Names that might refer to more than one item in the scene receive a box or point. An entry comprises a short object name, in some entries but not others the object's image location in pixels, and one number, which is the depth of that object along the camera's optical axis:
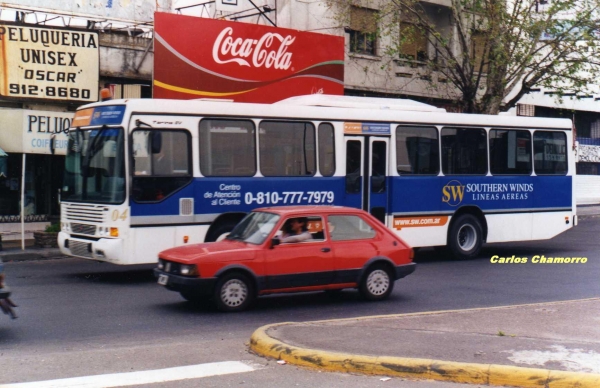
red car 10.44
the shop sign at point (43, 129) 19.14
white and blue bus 13.33
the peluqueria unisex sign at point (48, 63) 19.39
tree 23.00
